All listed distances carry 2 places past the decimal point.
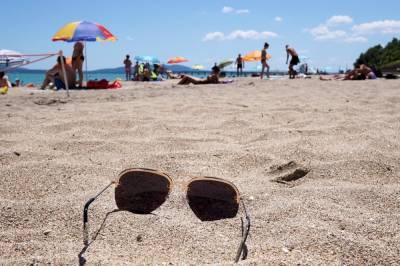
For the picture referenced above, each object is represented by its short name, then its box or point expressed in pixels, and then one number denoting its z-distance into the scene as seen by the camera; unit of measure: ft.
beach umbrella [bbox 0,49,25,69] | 24.13
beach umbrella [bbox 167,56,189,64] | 91.09
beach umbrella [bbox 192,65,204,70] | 112.16
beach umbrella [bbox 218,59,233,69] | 81.20
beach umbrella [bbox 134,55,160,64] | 72.53
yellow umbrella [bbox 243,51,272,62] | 67.72
